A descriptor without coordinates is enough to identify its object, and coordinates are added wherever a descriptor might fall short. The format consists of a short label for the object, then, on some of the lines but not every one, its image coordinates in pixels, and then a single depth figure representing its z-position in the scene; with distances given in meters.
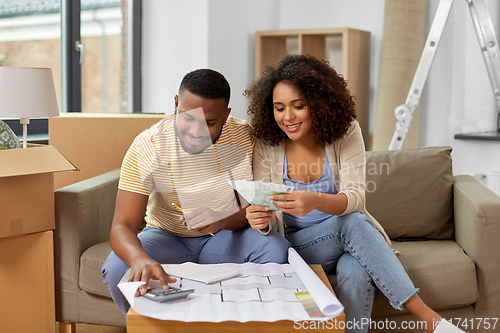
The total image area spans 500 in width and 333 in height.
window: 2.65
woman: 1.33
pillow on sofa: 1.87
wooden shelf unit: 2.91
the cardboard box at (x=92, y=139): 2.06
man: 1.37
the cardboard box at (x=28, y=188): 1.43
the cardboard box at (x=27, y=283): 1.49
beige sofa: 1.54
